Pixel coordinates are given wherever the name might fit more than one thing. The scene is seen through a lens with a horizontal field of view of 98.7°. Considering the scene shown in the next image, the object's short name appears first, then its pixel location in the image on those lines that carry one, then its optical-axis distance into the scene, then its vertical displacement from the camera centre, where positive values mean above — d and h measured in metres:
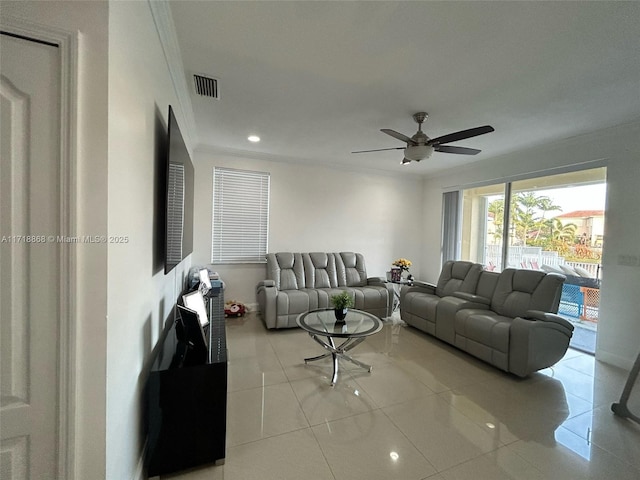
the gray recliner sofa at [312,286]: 3.78 -0.85
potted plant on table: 2.79 -0.73
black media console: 1.50 -1.03
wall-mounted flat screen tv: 1.81 +0.23
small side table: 4.62 -0.97
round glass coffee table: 2.51 -0.91
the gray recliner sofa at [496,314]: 2.60 -0.87
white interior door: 0.88 -0.11
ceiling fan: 2.70 +0.94
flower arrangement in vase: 4.84 -0.53
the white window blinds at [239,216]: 4.44 +0.24
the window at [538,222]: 3.51 +0.25
